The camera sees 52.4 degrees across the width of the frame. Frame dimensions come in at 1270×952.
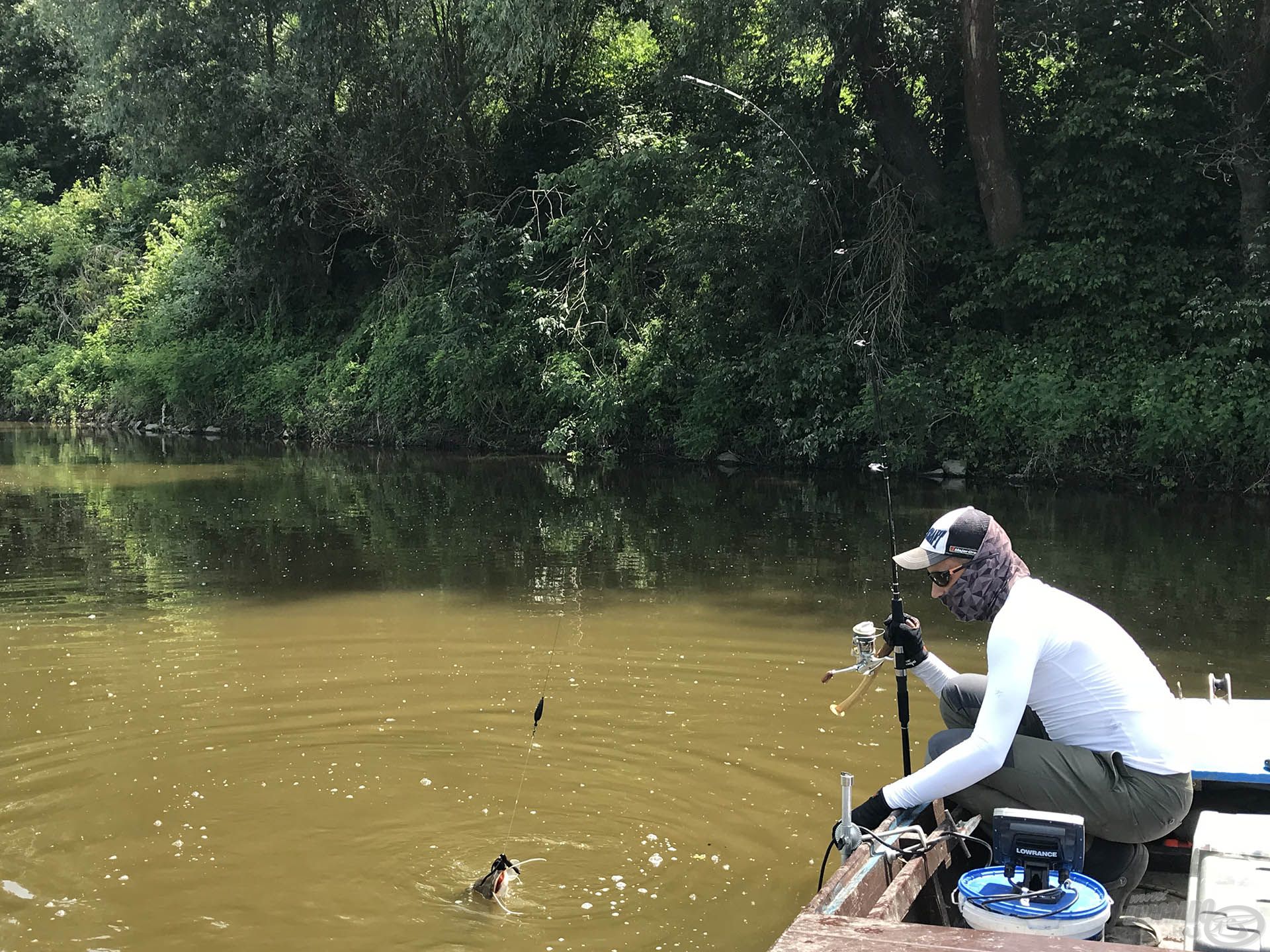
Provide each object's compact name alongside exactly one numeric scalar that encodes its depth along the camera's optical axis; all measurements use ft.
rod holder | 11.93
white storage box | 10.16
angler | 12.35
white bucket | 11.03
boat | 10.11
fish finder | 11.32
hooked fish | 16.10
